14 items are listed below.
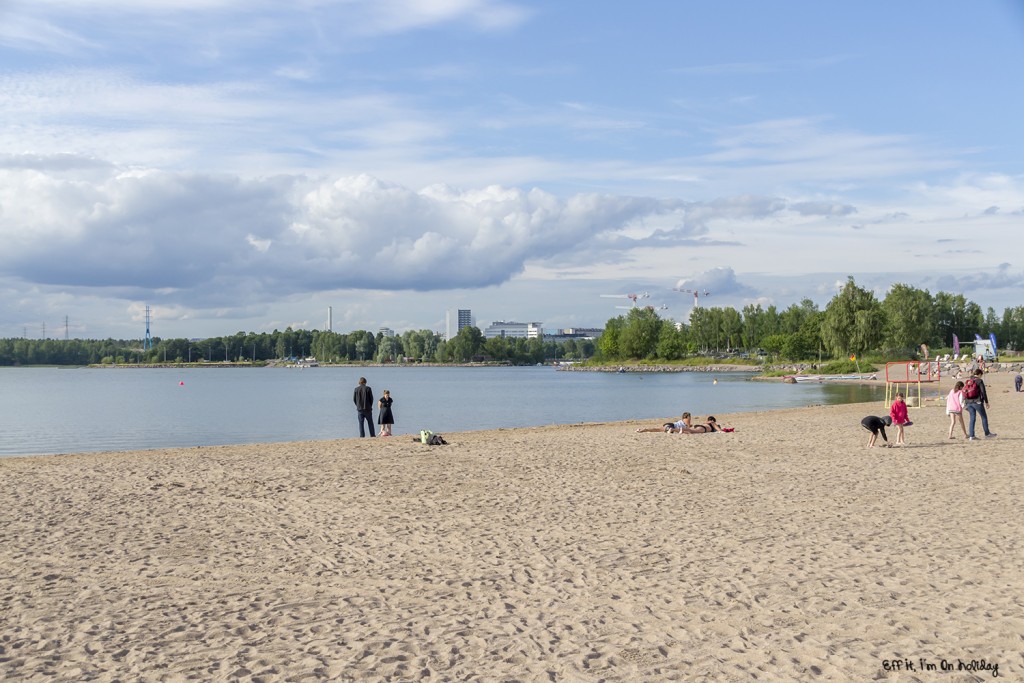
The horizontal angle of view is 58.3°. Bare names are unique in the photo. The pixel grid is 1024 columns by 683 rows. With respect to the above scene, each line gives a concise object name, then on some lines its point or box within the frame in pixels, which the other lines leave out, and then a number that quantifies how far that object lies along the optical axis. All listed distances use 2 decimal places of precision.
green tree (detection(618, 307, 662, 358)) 178.12
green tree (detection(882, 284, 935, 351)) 117.94
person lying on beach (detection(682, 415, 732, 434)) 24.79
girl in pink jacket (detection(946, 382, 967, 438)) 22.36
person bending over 20.38
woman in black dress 25.08
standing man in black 25.33
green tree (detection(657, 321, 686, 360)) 172.38
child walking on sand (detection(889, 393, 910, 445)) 20.89
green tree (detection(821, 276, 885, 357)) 106.88
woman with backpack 22.05
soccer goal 42.62
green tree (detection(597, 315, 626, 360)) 185.38
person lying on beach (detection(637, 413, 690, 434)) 24.51
